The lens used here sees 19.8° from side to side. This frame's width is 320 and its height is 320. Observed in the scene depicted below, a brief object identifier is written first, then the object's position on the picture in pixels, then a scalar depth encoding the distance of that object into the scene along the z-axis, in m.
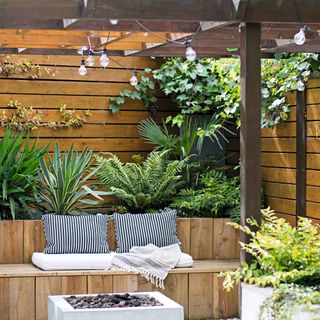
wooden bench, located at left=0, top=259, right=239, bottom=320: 7.66
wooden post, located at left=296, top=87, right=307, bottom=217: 8.48
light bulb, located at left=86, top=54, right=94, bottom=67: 7.77
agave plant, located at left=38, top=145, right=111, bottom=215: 8.42
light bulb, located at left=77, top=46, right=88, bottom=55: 8.04
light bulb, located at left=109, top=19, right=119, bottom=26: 6.01
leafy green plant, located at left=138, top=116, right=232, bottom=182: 9.38
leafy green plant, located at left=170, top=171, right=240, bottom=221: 8.70
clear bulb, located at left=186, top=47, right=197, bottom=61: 6.09
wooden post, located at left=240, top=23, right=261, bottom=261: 5.91
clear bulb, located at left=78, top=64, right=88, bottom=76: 7.90
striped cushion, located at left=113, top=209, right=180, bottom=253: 8.29
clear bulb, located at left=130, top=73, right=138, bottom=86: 8.05
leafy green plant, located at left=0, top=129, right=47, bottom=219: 8.32
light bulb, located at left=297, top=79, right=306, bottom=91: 8.14
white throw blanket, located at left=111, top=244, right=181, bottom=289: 7.89
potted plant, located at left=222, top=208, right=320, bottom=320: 4.19
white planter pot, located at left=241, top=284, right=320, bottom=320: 4.52
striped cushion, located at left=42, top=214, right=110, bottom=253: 8.11
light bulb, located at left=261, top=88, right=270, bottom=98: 8.77
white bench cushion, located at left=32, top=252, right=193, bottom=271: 7.84
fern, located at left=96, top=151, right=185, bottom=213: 8.76
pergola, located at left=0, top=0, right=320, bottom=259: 5.70
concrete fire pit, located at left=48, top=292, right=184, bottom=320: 6.02
